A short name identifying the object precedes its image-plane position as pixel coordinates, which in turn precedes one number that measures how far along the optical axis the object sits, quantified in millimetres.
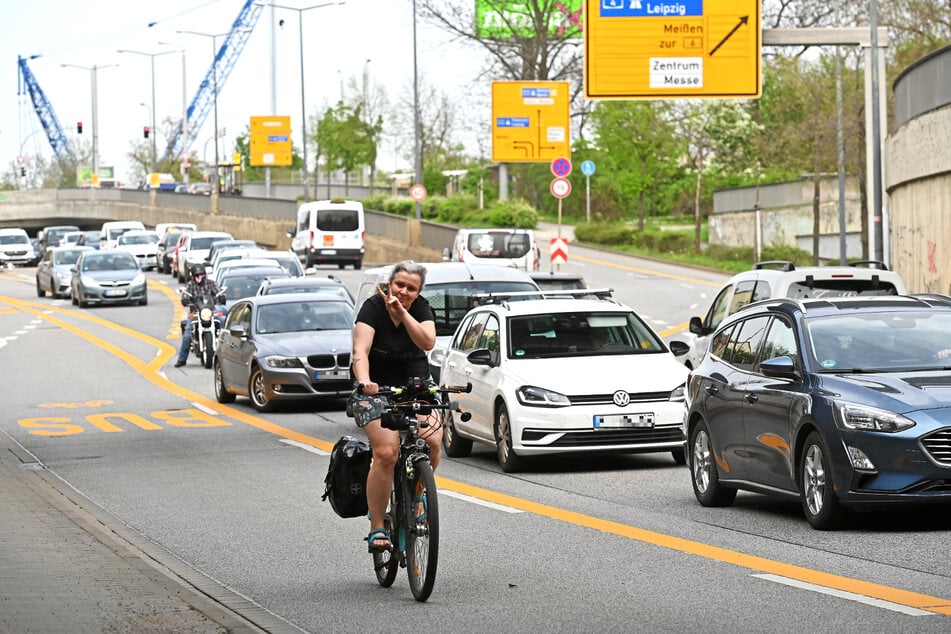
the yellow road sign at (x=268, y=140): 117062
